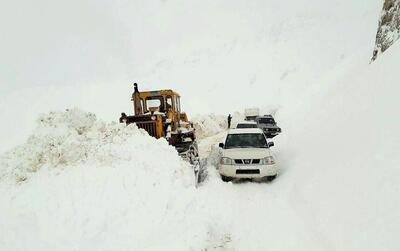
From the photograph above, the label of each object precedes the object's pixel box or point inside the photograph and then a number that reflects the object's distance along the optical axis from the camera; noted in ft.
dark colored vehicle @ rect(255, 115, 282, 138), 75.00
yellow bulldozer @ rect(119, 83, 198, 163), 41.52
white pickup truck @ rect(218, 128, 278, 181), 32.96
